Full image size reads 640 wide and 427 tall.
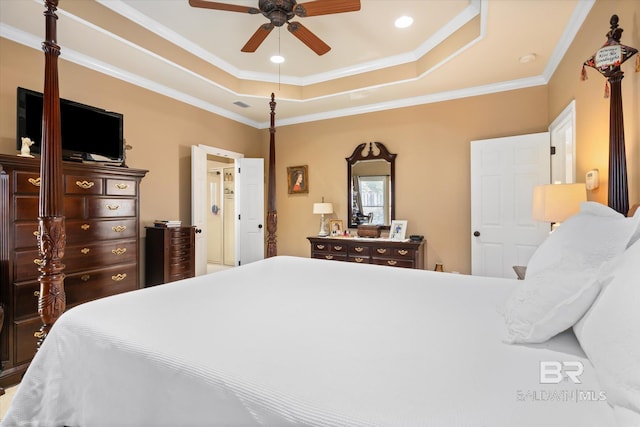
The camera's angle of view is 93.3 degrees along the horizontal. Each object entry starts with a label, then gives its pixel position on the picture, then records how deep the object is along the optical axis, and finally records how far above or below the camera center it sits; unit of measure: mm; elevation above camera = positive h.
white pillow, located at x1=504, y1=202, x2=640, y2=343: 854 -220
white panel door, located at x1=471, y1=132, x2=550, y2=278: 3430 +119
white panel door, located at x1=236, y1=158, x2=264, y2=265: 5008 +37
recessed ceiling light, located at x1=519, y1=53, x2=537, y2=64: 2990 +1529
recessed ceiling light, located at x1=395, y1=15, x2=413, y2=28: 2846 +1814
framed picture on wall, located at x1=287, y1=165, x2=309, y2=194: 5035 +523
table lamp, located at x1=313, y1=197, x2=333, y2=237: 4539 +2
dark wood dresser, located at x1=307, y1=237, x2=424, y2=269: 3811 -546
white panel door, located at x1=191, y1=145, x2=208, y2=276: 4094 +108
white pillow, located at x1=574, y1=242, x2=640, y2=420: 577 -275
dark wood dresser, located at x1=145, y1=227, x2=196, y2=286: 3408 -515
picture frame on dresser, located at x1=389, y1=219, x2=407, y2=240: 4090 -271
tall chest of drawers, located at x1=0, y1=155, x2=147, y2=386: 2123 -254
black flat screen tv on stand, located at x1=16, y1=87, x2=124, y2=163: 2574 +770
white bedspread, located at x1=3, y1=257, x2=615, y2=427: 646 -406
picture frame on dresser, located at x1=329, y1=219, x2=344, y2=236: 4625 -260
